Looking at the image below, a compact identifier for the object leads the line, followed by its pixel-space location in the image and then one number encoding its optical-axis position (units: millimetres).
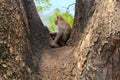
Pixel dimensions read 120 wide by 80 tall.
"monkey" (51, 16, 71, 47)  7253
